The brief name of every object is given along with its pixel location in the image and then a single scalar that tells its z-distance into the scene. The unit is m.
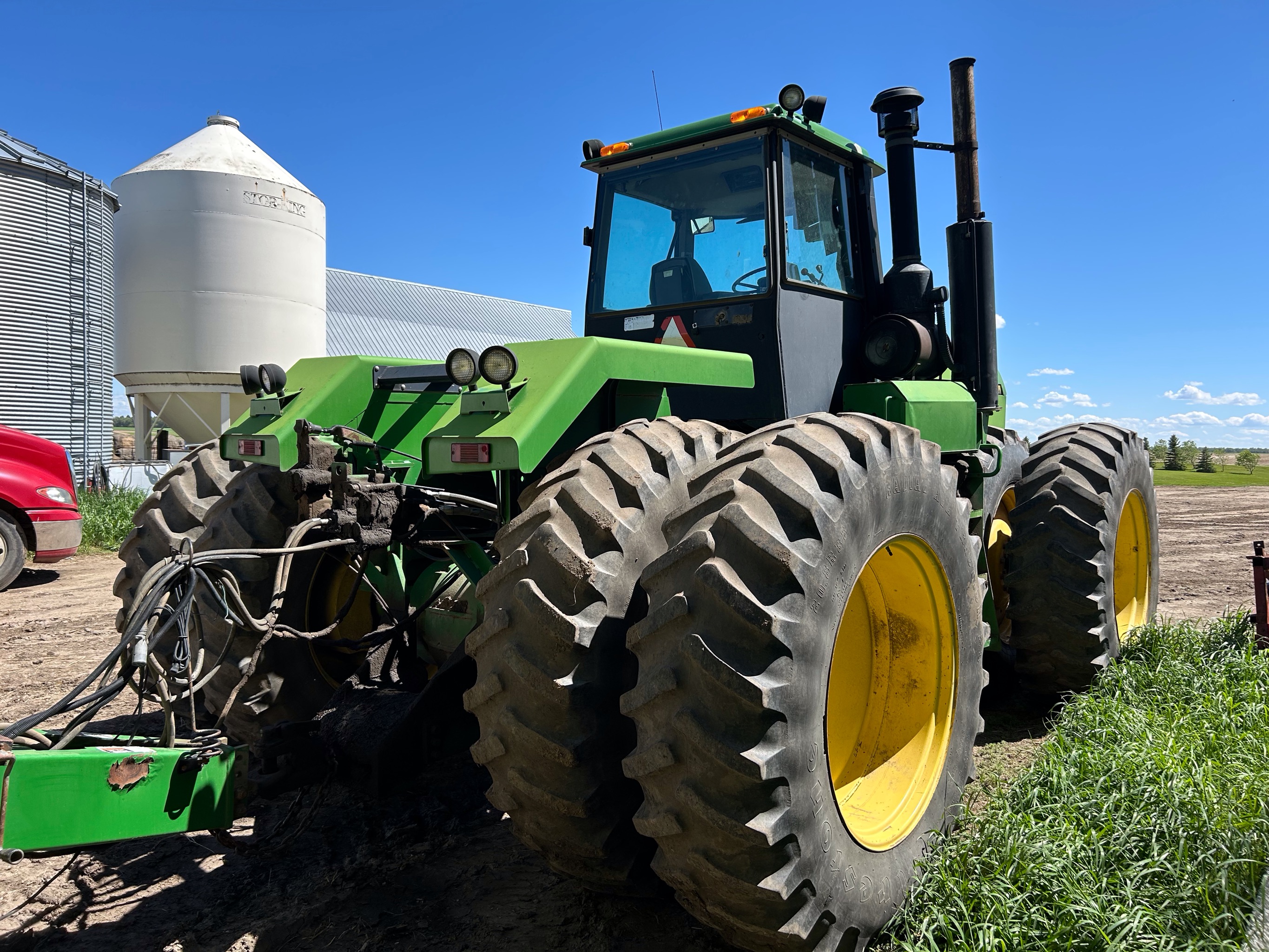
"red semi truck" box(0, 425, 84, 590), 9.09
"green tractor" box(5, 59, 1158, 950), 2.14
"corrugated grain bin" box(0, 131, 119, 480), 14.48
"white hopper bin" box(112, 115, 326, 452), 14.48
